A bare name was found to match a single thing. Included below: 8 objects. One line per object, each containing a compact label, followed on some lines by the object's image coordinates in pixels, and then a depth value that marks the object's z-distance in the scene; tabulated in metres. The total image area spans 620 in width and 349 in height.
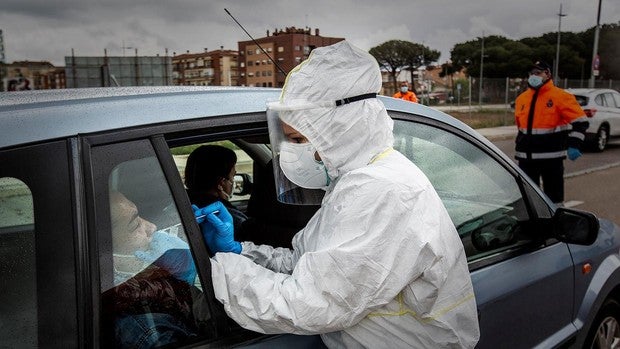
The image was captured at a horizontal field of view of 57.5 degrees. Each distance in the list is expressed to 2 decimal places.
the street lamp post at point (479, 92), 33.07
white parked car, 14.54
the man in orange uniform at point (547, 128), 6.20
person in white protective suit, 1.36
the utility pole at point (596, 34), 23.52
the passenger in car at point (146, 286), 1.30
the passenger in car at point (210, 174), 2.33
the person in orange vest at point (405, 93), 15.79
